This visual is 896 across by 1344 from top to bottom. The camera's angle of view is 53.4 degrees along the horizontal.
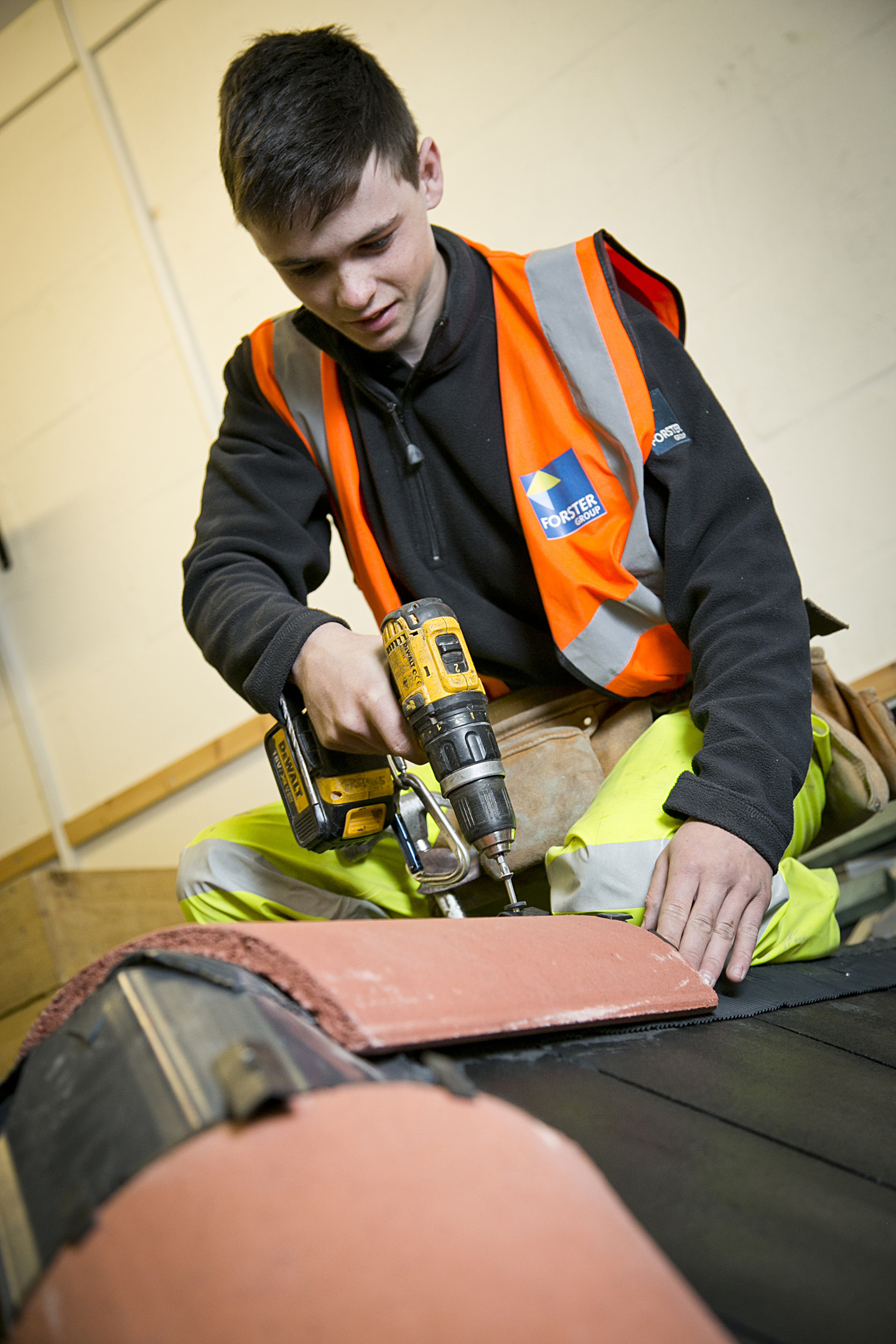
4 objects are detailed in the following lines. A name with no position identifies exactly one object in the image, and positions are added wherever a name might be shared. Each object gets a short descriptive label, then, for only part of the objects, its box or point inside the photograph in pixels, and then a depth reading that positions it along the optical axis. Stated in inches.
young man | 48.4
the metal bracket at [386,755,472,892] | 51.4
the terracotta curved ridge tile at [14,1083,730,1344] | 16.4
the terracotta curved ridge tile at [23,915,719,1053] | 24.4
